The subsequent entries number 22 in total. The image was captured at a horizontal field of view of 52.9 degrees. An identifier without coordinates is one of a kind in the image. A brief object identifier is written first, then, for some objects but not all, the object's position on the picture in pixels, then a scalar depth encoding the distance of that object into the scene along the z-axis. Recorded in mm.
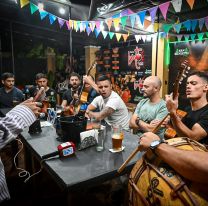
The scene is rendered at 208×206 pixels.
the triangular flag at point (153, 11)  3834
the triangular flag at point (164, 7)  3580
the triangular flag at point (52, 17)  4696
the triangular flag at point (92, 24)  4989
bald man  2842
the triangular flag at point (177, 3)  3401
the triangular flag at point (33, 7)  4220
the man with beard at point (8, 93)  4773
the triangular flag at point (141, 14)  4071
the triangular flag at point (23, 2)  3744
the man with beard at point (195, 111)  2143
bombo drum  981
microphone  1644
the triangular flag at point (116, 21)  4442
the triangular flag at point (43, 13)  4477
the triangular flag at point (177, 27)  5275
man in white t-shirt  2920
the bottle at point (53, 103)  3517
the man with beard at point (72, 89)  4395
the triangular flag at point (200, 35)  5612
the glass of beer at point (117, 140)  1771
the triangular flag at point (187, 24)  5055
